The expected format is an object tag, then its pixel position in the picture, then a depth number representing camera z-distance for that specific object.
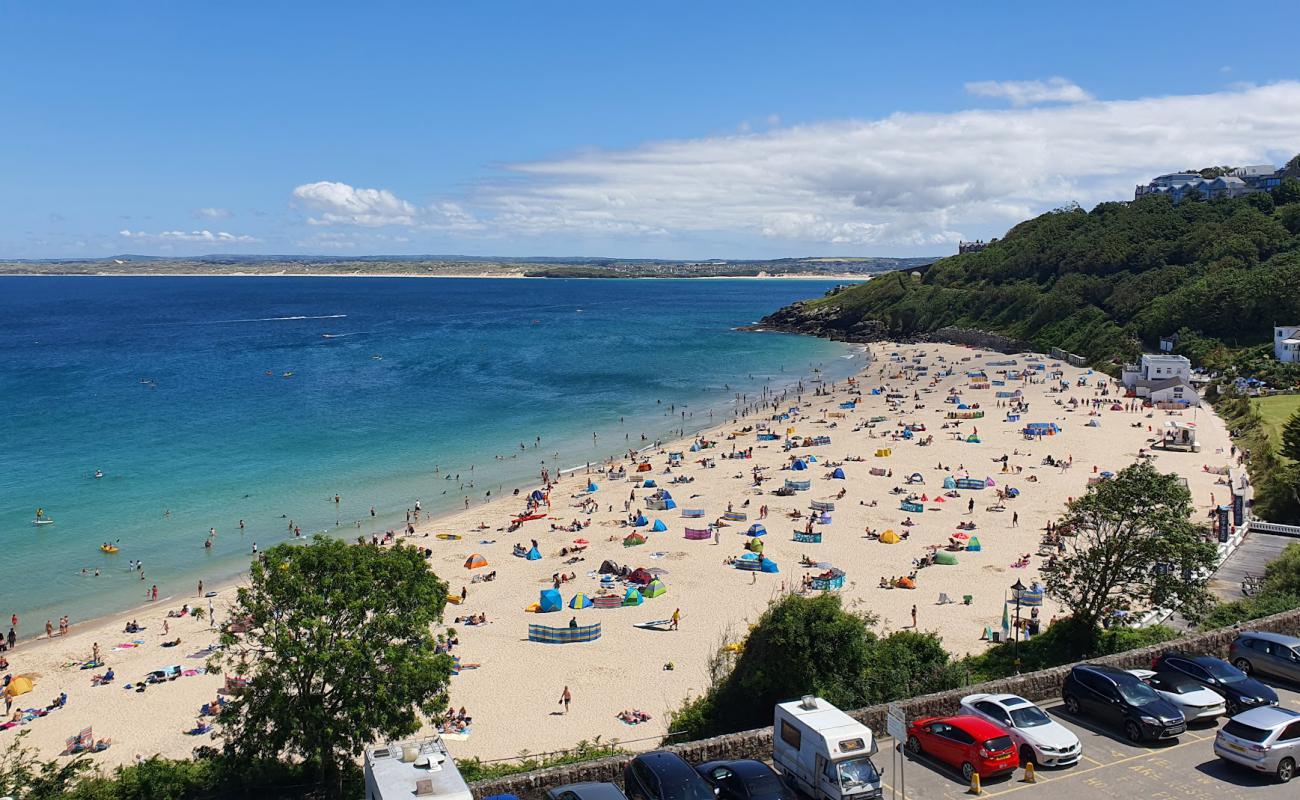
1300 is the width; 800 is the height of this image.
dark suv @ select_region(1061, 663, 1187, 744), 12.82
